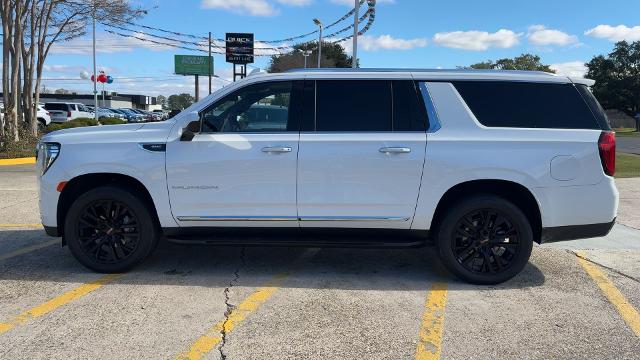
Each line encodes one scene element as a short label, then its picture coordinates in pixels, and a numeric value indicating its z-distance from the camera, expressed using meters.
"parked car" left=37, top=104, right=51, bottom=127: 28.65
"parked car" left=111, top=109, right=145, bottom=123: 50.29
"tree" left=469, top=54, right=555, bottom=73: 81.21
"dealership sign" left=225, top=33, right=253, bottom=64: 39.44
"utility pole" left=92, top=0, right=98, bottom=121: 34.97
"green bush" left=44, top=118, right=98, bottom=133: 24.17
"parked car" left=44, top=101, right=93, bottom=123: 32.72
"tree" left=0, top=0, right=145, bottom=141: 16.75
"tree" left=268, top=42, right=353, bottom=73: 63.28
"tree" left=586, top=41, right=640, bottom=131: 75.19
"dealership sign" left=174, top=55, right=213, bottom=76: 51.73
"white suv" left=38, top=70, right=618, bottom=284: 4.68
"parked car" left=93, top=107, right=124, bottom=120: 45.44
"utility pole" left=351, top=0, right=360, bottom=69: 20.10
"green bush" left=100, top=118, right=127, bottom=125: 33.22
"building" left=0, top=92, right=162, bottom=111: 90.06
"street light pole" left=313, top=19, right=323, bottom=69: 31.48
